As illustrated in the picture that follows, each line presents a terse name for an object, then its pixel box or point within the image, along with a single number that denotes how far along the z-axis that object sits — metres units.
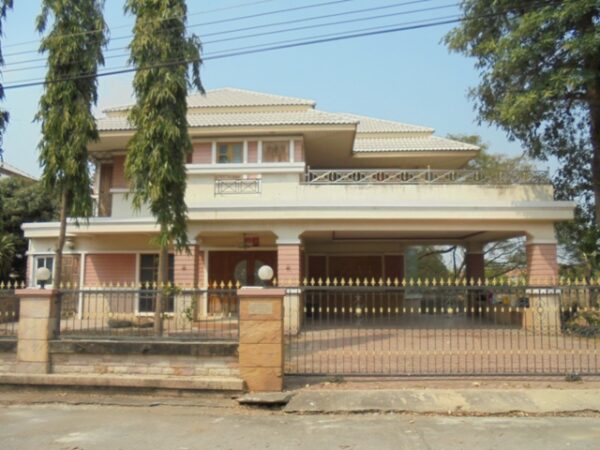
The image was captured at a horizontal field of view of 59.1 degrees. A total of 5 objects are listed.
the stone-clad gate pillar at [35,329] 8.26
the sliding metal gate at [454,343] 8.59
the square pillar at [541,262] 14.84
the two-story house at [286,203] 14.97
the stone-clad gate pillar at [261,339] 7.66
